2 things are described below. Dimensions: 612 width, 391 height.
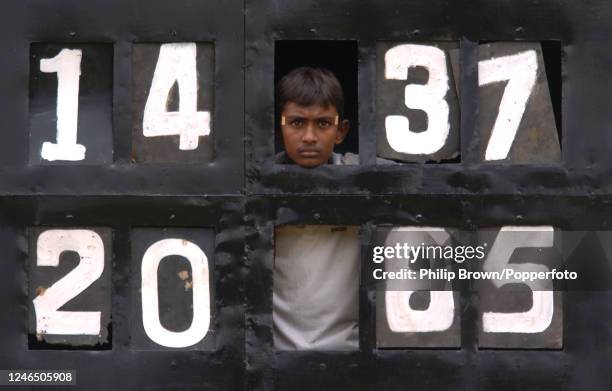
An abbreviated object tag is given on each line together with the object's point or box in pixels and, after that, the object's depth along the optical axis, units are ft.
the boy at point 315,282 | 33.45
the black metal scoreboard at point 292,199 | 32.71
